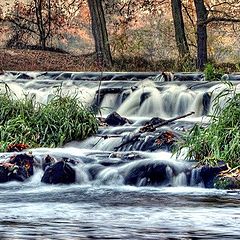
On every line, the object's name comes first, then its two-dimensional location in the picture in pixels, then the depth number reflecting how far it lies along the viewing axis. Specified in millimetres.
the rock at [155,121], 13774
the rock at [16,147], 12302
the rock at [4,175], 10305
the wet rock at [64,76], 21572
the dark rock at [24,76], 22078
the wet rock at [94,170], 10320
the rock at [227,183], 9508
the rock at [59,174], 10117
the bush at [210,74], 18062
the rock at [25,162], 10586
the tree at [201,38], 25859
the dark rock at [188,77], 20094
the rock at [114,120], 14594
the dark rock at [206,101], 15984
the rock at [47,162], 10786
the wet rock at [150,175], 10008
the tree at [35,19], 34350
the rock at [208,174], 9808
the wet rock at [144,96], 16703
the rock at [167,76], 20016
